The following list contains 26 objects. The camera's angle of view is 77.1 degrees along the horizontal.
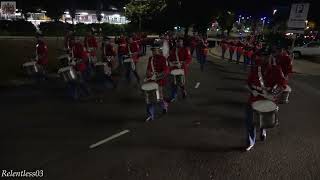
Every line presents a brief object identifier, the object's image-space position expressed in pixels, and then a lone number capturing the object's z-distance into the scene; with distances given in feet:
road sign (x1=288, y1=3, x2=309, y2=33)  30.90
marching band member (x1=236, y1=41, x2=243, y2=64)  42.14
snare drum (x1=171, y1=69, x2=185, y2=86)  19.00
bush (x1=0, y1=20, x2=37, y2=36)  76.22
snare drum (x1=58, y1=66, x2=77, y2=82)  19.39
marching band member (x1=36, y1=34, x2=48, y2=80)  24.10
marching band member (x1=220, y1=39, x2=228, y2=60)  49.87
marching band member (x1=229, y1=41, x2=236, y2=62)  46.15
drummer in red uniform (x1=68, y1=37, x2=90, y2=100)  20.78
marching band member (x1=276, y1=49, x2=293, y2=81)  19.91
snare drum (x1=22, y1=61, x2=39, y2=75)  23.50
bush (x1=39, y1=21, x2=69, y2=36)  79.83
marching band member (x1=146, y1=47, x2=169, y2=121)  16.35
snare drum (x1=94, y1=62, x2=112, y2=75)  23.32
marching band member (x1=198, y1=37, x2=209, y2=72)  35.82
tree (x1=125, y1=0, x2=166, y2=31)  85.40
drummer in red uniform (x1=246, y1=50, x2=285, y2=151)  12.56
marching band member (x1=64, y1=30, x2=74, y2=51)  22.70
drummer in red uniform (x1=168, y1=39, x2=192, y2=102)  20.50
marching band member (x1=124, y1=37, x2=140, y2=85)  25.03
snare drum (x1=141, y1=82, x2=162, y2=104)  15.20
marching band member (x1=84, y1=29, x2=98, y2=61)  28.85
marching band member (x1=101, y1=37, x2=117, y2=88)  25.24
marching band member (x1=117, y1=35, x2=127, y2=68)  27.98
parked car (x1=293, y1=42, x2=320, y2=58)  56.08
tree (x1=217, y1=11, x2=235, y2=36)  102.47
